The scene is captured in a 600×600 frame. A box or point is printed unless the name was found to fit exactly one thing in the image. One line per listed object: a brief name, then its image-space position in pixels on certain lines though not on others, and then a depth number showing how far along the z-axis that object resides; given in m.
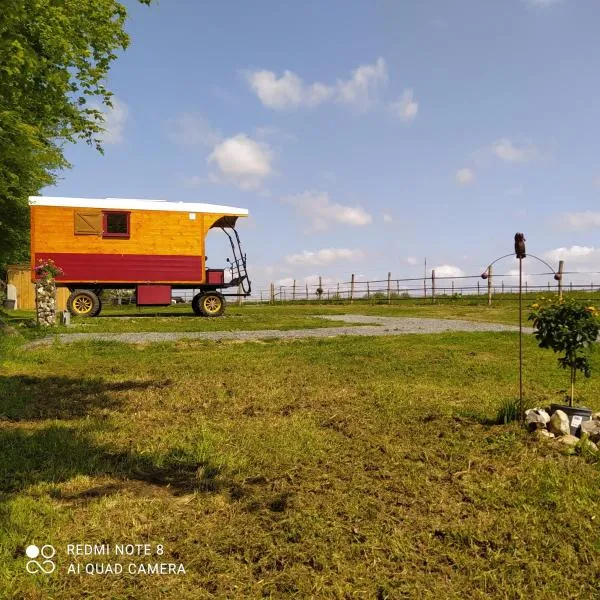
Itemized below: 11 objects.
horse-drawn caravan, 16.73
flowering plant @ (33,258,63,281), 14.30
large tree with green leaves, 9.97
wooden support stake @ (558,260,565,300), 26.79
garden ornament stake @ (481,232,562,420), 4.86
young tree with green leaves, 4.62
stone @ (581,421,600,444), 4.29
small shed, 32.94
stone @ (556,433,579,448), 4.22
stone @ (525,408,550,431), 4.50
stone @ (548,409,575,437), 4.39
